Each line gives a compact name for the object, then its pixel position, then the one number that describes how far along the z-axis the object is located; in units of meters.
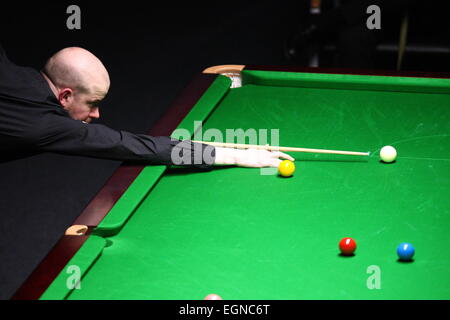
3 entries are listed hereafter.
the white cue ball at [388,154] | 5.55
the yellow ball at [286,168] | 5.37
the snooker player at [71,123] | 5.23
